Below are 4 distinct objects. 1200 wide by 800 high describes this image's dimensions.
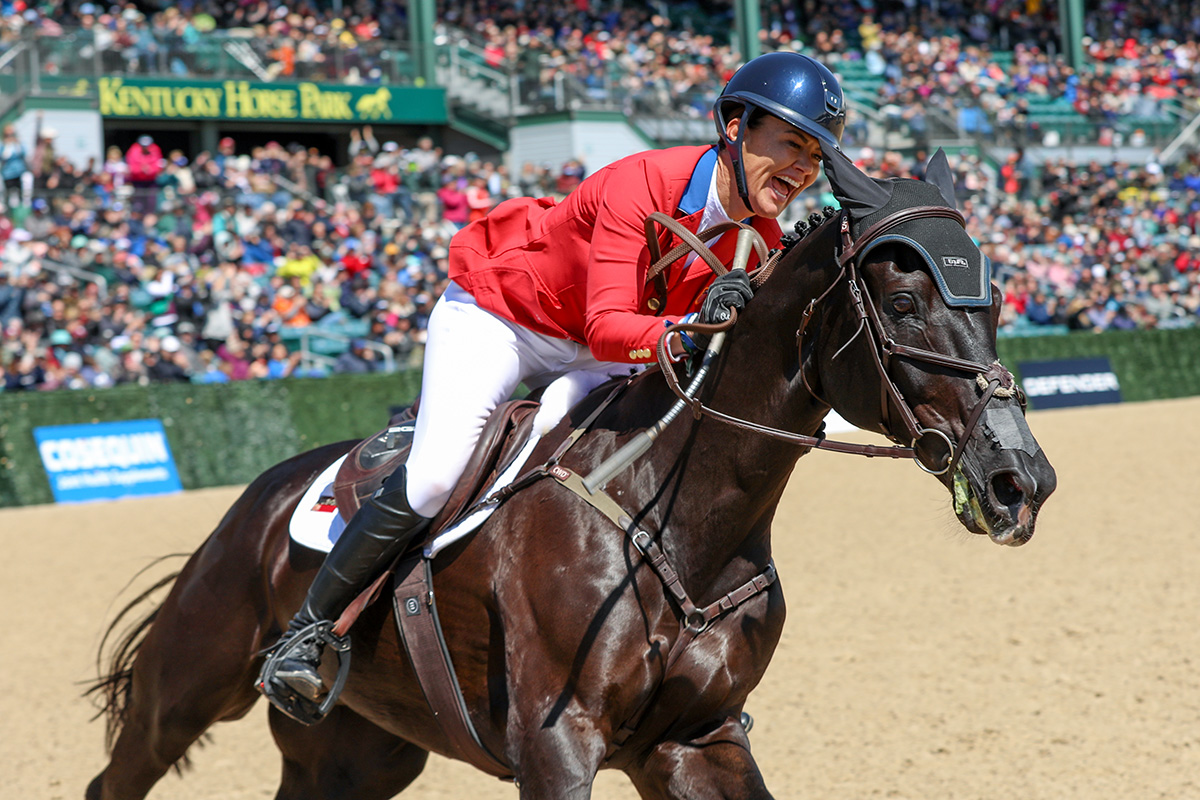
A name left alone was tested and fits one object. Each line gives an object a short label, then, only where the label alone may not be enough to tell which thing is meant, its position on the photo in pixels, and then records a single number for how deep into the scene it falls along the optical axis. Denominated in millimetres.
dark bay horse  5109
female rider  6098
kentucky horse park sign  39625
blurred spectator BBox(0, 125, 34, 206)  30844
